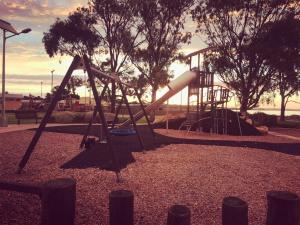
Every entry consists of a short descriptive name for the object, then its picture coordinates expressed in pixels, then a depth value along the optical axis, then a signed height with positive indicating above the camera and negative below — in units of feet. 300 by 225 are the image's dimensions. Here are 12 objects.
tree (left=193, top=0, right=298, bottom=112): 80.74 +21.42
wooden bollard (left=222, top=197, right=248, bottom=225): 10.65 -3.67
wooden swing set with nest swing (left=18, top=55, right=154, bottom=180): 22.63 +1.10
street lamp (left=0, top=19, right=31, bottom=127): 61.52 +18.64
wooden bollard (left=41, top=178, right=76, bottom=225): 11.37 -3.62
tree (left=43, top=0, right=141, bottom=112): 96.61 +28.29
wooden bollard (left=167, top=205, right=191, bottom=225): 10.05 -3.60
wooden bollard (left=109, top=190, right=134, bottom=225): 11.46 -3.82
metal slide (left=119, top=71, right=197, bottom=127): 58.00 +5.94
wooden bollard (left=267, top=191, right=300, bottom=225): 10.78 -3.54
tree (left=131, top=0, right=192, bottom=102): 93.71 +25.44
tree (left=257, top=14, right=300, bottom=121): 78.18 +19.62
